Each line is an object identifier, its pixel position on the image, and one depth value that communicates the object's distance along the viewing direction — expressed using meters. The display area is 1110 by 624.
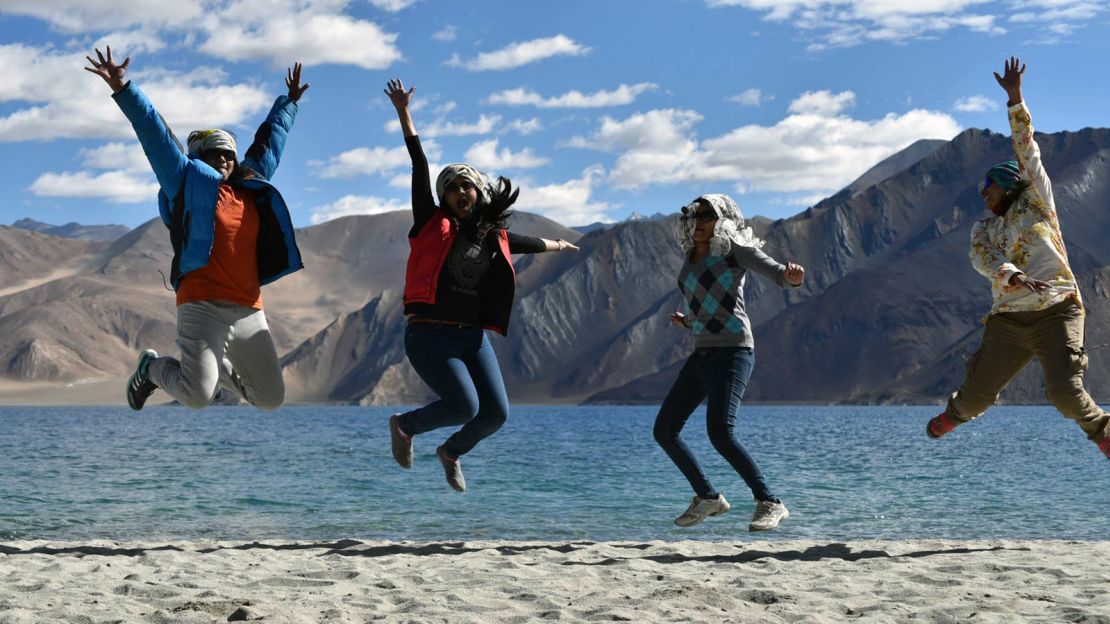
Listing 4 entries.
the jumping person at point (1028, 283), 8.50
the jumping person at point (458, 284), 8.01
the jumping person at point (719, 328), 8.66
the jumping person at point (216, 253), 7.57
